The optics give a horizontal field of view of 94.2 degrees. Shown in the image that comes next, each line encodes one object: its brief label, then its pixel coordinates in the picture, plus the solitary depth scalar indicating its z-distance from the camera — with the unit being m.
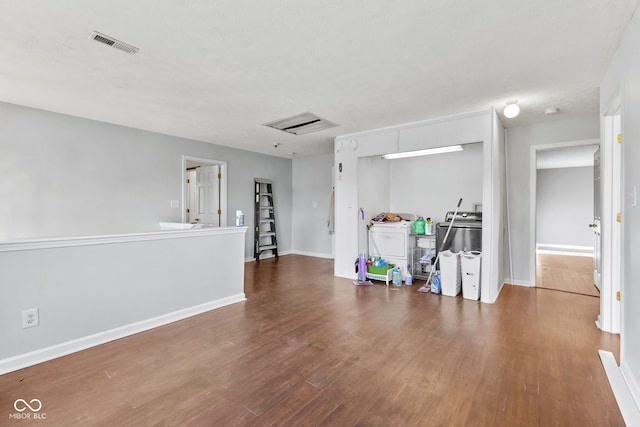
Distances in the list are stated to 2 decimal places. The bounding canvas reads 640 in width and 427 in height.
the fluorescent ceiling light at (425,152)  4.16
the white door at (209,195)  6.12
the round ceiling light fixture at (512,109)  3.47
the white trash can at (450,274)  4.06
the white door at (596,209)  3.72
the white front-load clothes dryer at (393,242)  4.78
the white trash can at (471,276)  3.87
